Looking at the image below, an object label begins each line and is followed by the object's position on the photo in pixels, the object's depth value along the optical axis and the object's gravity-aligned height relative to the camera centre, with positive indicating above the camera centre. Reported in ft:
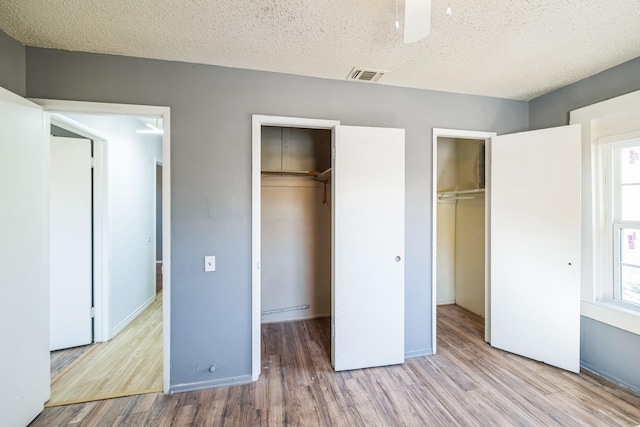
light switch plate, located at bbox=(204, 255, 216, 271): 6.94 -1.28
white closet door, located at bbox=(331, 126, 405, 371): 7.47 -0.97
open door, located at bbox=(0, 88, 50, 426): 5.09 -0.97
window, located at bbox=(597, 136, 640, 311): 7.14 -0.16
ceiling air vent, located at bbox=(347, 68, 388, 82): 7.30 +3.96
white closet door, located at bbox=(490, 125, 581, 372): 7.59 -0.94
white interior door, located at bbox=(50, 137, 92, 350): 8.50 -0.92
